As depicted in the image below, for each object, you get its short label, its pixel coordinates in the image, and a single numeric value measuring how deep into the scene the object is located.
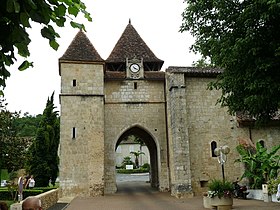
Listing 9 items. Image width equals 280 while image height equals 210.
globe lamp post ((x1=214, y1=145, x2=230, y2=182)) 14.59
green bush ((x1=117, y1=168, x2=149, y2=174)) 52.56
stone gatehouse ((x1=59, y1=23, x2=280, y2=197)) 20.06
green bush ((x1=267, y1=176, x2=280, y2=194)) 14.42
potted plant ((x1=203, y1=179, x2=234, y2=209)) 12.82
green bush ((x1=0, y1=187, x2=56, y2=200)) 18.60
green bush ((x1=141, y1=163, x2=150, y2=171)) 55.69
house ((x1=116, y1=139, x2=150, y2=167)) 61.59
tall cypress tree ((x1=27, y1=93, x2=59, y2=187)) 23.45
